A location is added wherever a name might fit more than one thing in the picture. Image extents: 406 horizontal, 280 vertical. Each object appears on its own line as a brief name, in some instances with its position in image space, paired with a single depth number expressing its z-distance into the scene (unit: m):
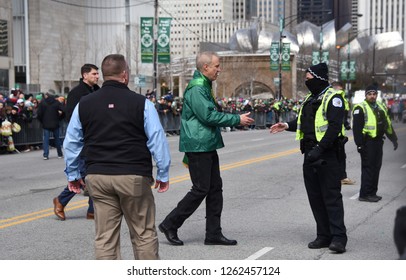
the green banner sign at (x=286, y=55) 55.41
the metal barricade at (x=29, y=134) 22.73
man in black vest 5.28
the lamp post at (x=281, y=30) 51.84
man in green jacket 7.20
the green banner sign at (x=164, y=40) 35.55
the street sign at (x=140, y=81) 37.42
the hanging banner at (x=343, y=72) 79.51
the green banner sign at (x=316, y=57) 66.69
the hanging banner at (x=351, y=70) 74.14
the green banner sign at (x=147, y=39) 35.34
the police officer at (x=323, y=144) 7.12
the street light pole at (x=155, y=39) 36.06
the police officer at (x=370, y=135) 10.99
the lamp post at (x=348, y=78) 69.29
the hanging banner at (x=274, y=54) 54.78
